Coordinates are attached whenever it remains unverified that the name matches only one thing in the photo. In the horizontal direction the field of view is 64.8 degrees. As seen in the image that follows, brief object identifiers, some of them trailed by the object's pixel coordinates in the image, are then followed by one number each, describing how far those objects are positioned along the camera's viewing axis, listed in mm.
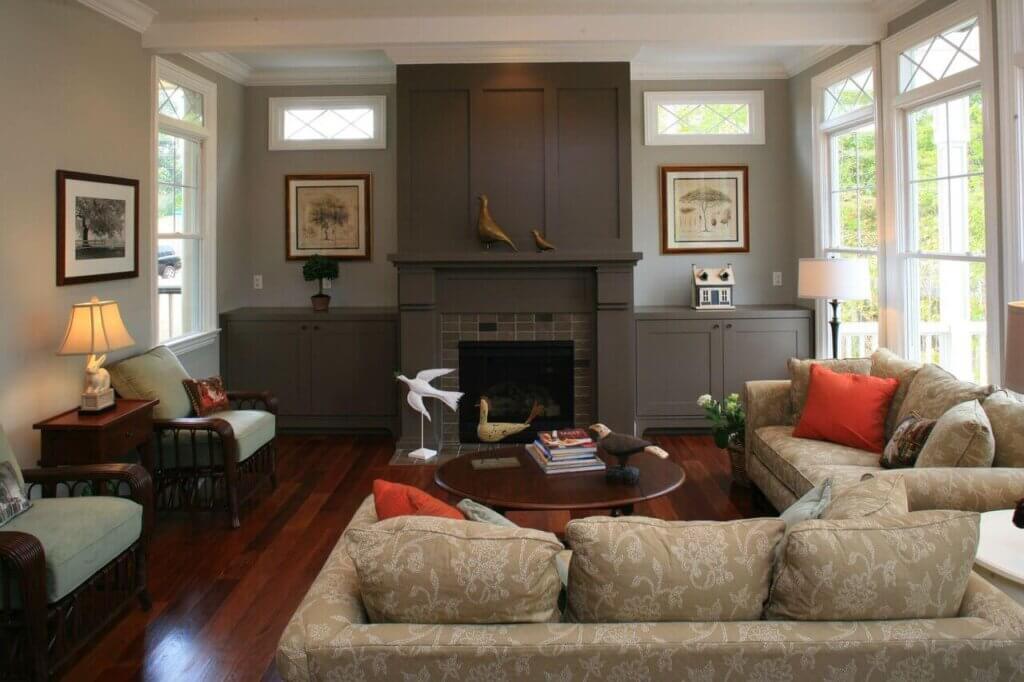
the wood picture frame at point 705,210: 6535
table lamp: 3879
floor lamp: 4918
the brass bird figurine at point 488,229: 5559
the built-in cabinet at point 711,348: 6047
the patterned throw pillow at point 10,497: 2885
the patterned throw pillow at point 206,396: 4609
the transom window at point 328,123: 6535
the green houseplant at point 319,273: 6363
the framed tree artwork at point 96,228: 4125
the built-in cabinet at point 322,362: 6160
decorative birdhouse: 6254
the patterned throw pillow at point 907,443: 3416
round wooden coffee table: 3117
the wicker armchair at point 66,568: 2529
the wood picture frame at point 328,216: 6578
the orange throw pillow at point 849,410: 3922
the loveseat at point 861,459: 2842
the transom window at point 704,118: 6512
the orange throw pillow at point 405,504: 2094
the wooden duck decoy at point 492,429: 5246
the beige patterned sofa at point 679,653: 1646
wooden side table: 3630
